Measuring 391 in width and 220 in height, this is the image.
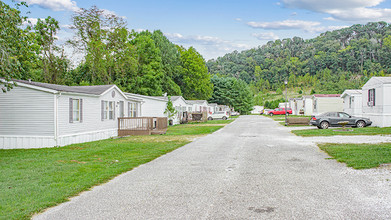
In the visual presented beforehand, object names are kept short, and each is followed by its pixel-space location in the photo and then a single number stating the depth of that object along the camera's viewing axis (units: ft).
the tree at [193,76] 190.60
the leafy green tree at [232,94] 233.76
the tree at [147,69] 142.50
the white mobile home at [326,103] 147.19
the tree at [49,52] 117.60
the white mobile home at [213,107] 187.52
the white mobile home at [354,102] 94.53
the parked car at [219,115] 158.51
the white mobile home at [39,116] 49.73
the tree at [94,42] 122.68
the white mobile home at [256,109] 322.47
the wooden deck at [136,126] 69.62
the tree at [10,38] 31.30
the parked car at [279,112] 206.01
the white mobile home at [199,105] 143.74
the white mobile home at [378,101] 72.59
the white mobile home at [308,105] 177.88
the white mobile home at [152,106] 85.92
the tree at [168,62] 169.27
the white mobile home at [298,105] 200.54
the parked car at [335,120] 76.54
